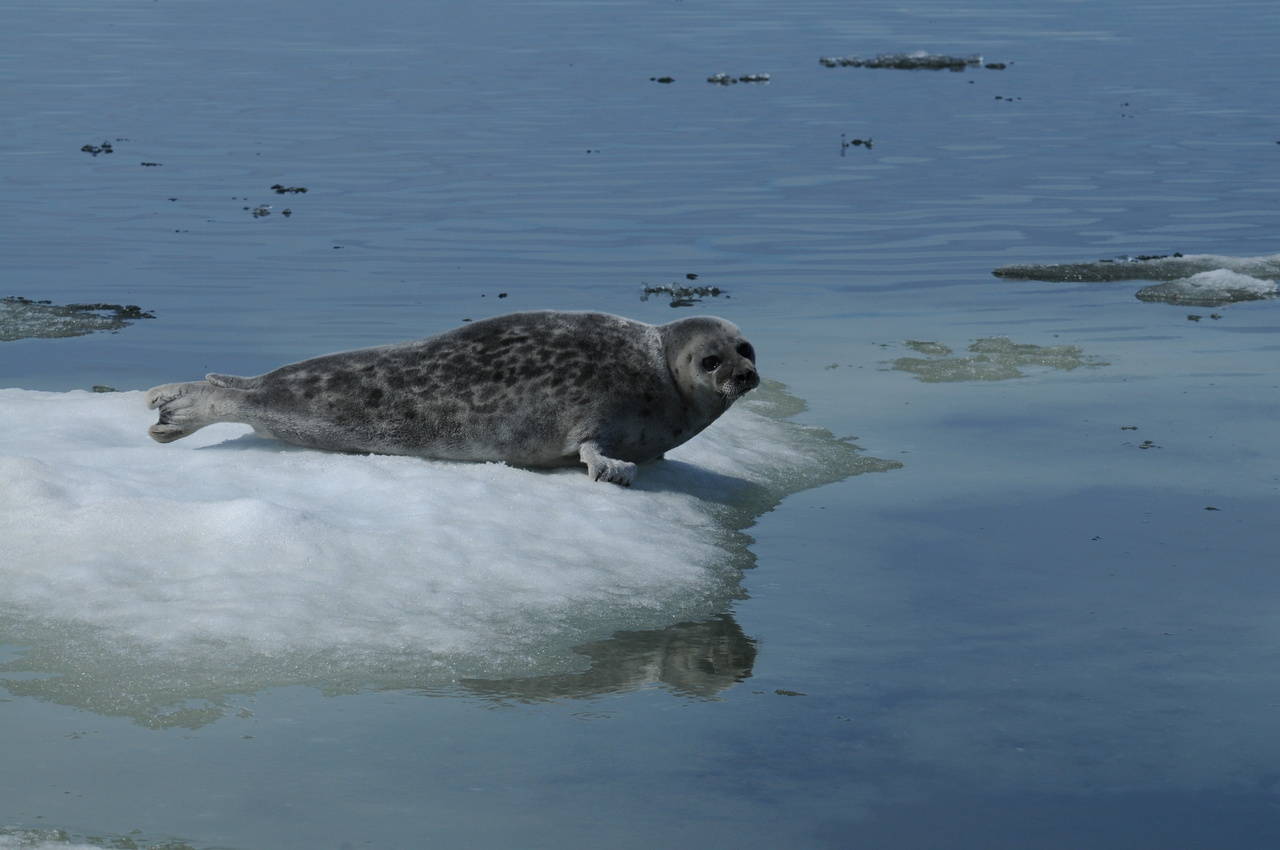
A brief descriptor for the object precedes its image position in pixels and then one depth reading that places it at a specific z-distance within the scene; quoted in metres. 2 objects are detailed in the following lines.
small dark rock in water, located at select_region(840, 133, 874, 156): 24.54
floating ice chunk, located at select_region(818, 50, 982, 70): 36.75
